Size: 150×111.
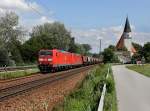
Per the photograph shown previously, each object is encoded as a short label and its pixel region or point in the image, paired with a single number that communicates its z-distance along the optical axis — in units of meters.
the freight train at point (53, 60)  56.35
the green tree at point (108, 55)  148.98
